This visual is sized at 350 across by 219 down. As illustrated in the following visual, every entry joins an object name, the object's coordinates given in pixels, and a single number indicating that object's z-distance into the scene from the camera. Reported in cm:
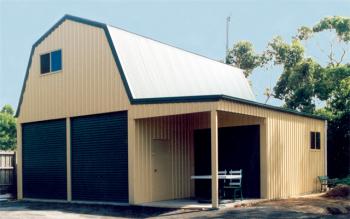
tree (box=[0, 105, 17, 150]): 4594
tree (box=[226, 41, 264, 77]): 4153
